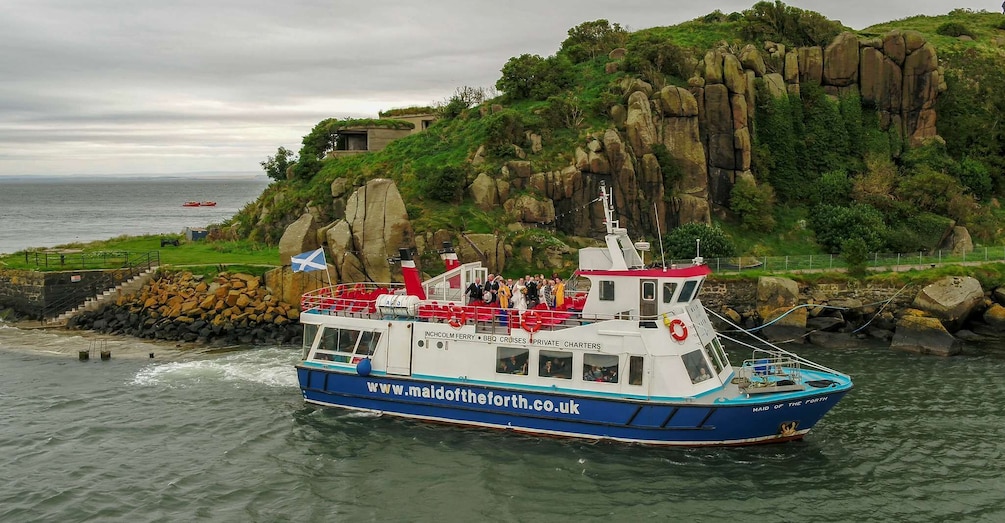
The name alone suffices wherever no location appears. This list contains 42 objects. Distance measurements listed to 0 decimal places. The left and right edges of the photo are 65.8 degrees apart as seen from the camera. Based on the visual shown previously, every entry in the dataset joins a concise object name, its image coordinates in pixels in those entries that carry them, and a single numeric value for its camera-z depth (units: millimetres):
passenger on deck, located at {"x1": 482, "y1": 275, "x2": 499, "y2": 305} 25847
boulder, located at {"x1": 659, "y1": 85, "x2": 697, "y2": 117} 52031
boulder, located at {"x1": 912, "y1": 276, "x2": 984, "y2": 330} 37031
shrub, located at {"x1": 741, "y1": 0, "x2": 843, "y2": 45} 61000
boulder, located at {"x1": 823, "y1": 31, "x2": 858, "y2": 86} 59344
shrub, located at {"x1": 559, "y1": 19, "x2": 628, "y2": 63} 61688
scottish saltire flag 27500
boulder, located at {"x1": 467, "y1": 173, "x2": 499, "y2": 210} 46969
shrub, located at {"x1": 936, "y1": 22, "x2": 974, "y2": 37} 71312
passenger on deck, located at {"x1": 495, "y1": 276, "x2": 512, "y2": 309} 25453
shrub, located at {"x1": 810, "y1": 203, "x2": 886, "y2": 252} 47469
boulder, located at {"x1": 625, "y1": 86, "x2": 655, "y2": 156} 50250
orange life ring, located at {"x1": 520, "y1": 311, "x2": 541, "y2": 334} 24109
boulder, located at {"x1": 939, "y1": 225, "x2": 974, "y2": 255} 49000
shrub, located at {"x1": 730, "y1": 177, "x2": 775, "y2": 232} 52219
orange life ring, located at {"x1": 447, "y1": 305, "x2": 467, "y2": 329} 25031
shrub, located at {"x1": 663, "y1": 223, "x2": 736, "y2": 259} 44281
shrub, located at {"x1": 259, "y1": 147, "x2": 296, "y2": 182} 68075
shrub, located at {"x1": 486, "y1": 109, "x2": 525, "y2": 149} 50094
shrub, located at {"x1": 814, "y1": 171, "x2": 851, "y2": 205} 55031
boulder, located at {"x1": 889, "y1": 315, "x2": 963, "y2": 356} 33969
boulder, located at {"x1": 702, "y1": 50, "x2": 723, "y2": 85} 54344
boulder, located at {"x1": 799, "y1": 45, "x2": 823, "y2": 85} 59469
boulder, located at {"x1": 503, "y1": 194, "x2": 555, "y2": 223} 46438
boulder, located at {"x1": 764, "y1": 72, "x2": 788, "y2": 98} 57688
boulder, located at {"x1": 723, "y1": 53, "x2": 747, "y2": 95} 54656
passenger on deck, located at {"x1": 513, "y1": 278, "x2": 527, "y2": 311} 25472
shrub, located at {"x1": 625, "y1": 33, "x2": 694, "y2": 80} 55000
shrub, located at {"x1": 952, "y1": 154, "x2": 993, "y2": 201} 56250
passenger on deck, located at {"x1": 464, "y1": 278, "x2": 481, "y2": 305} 26469
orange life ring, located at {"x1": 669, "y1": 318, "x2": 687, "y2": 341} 22828
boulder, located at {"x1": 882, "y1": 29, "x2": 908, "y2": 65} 58844
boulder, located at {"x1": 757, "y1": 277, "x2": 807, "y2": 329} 39438
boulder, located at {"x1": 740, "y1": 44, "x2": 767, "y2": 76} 57125
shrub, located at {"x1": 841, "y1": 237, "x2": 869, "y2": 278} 41156
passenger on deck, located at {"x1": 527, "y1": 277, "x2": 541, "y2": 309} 26406
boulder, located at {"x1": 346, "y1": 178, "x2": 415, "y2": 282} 40406
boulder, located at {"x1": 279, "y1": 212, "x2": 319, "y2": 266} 41000
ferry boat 22719
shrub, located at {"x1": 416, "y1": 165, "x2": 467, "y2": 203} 46906
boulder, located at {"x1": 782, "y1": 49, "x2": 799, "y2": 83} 58906
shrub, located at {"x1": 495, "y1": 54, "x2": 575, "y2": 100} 56056
